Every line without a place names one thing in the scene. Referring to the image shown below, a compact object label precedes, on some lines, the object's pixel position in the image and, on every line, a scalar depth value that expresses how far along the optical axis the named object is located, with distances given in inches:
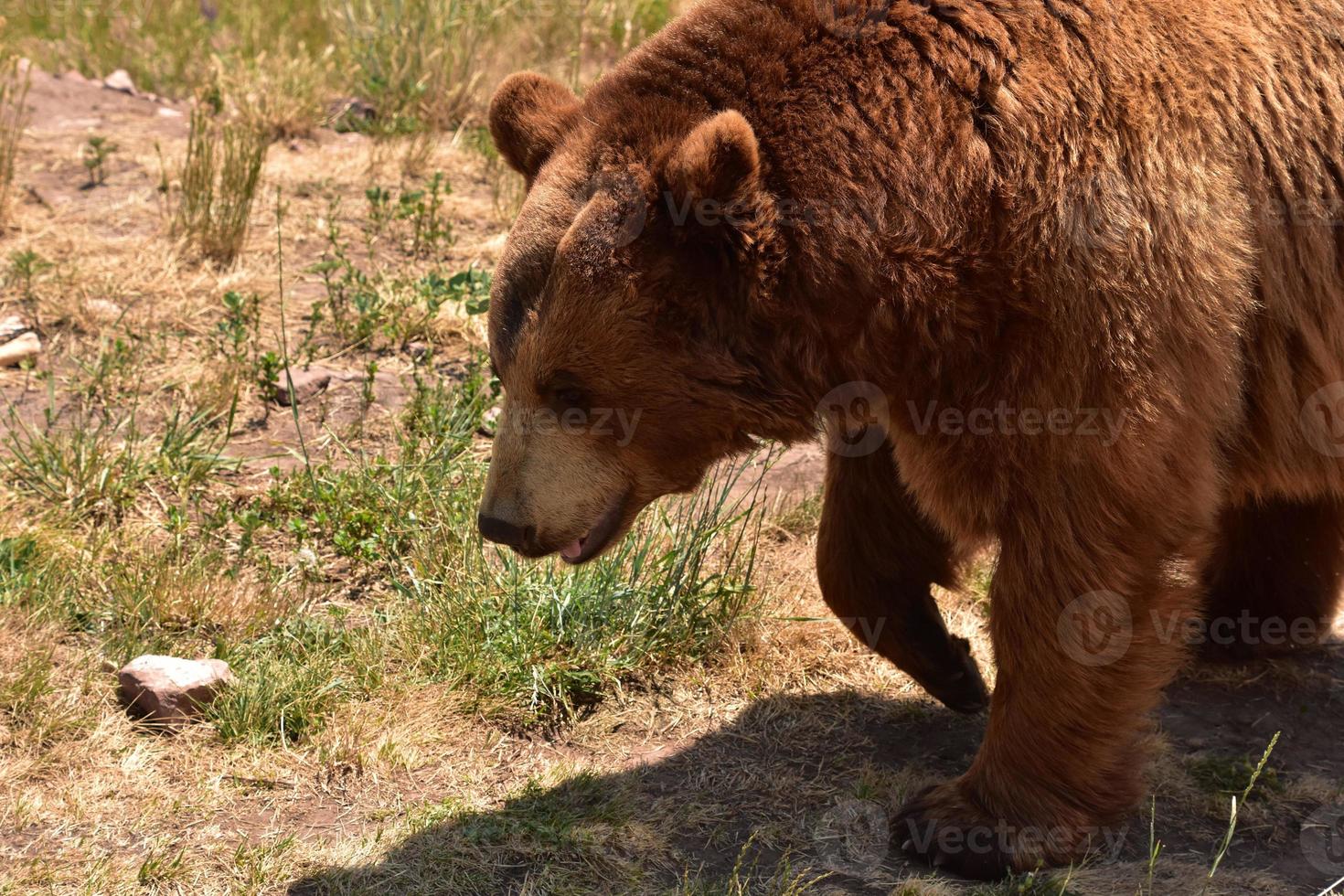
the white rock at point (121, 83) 669.9
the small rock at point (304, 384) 447.5
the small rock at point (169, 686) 321.4
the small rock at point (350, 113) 633.6
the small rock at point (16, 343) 447.8
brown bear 254.4
